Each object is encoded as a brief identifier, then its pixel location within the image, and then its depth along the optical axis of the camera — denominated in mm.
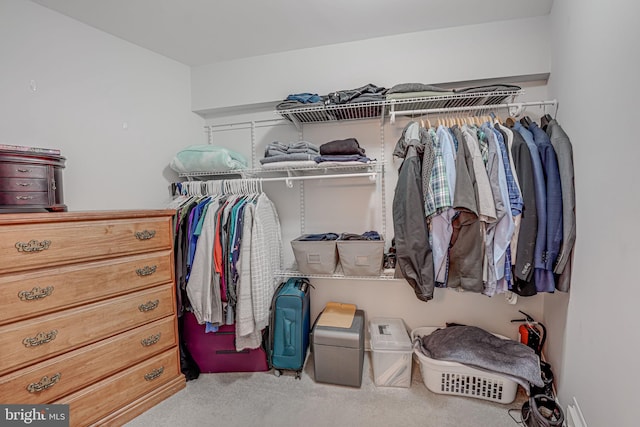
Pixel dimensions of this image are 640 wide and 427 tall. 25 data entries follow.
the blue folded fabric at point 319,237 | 1744
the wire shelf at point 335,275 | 1601
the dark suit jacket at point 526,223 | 1202
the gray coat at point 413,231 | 1312
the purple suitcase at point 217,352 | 1740
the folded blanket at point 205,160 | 1823
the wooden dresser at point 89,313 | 1025
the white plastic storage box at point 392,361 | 1581
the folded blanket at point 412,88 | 1549
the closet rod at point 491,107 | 1408
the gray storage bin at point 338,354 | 1571
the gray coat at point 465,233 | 1233
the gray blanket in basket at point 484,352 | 1367
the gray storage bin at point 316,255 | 1632
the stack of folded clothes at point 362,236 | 1690
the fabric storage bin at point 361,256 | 1548
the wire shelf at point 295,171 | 1688
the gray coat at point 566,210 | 1161
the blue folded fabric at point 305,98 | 1723
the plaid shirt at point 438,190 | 1256
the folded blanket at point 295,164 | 1658
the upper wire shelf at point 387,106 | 1518
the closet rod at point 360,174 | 1609
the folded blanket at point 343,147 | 1640
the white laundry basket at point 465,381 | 1419
